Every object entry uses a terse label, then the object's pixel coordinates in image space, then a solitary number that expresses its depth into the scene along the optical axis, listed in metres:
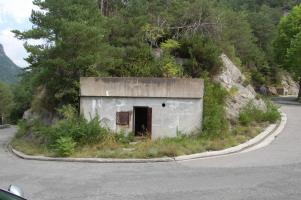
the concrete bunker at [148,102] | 20.03
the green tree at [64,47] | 21.14
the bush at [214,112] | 19.94
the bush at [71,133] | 18.12
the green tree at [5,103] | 95.75
